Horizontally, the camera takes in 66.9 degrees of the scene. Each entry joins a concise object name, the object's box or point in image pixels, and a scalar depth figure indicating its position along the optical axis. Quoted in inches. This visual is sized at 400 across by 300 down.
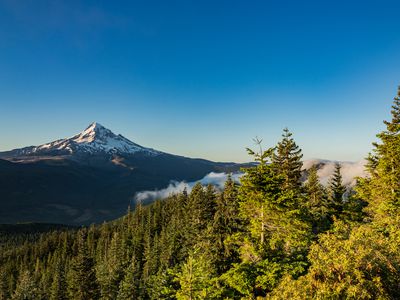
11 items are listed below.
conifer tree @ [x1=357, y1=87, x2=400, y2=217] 1184.7
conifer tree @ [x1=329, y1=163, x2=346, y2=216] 2027.6
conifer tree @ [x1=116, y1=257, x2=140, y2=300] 2438.5
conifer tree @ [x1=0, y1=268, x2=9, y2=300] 4707.9
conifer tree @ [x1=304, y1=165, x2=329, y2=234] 1756.9
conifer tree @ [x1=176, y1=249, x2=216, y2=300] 942.4
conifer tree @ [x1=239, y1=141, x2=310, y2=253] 995.3
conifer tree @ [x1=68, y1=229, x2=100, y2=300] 2696.9
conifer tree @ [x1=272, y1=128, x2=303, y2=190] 1508.4
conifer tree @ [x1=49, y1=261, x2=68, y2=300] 3341.5
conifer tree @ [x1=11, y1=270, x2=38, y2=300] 3461.1
